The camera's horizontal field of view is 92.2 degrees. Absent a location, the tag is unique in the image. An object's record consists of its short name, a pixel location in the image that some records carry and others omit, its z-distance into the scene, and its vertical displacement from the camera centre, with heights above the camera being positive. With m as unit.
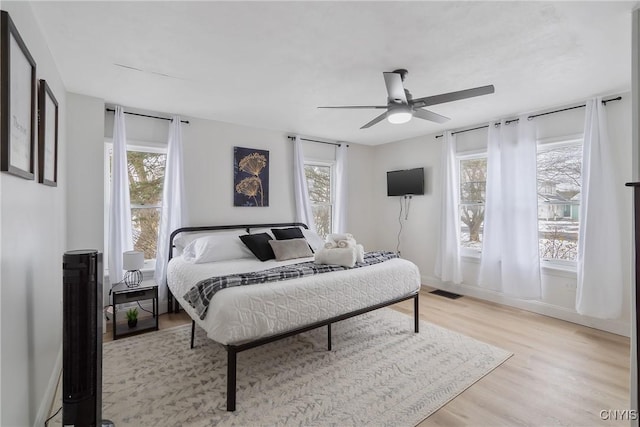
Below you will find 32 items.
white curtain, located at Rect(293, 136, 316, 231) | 4.99 +0.42
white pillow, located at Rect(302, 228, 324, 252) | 4.27 -0.39
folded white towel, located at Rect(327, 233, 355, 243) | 3.37 -0.28
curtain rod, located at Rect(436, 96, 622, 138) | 3.31 +1.22
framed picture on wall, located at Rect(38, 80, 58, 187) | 1.97 +0.54
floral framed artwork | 4.50 +0.53
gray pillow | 3.63 -0.44
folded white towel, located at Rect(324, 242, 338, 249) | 3.22 -0.35
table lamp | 3.34 -0.54
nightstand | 3.20 -0.93
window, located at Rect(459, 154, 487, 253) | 4.66 +0.19
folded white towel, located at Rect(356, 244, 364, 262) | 3.20 -0.45
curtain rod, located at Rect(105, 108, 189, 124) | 3.60 +1.20
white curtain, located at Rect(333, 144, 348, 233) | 5.55 +0.32
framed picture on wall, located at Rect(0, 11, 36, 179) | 1.32 +0.54
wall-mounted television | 5.23 +0.53
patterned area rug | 2.05 -1.34
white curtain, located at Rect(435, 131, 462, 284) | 4.74 -0.07
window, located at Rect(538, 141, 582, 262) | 3.77 +0.15
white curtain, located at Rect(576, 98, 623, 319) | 3.29 -0.19
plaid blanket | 2.26 -0.53
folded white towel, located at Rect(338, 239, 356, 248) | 3.20 -0.33
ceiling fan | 2.38 +0.95
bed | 2.12 -0.69
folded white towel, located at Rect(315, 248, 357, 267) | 3.03 -0.45
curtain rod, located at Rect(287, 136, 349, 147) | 5.02 +1.24
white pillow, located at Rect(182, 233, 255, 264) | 3.46 -0.44
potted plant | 3.41 -1.18
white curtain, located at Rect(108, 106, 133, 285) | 3.53 +0.14
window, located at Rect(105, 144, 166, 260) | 3.87 +0.24
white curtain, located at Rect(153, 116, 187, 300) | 3.85 +0.14
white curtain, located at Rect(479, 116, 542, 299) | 3.92 -0.03
